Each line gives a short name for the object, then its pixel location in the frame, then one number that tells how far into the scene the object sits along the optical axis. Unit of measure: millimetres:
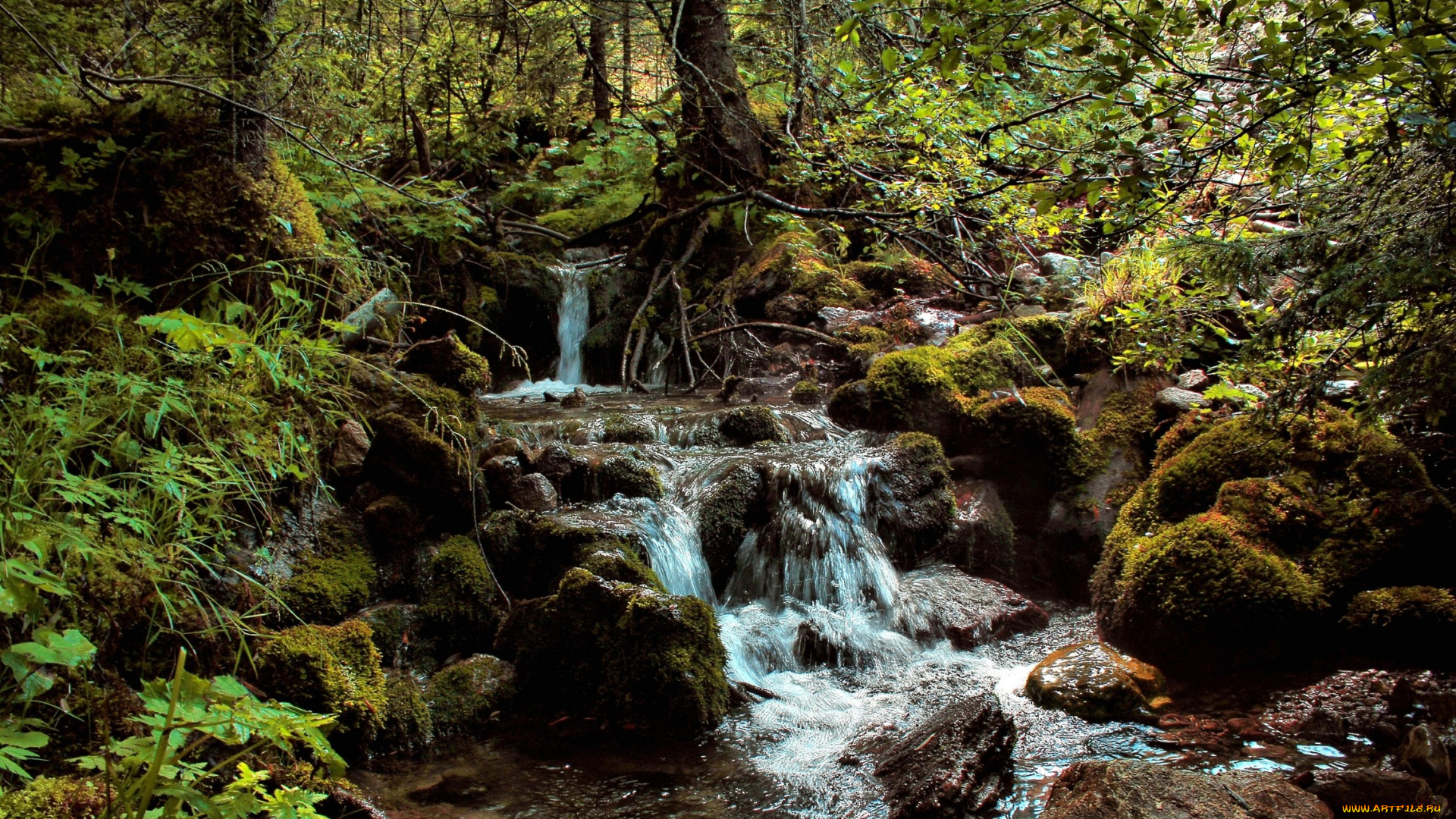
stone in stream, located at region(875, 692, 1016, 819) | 3283
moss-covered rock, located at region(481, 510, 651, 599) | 4926
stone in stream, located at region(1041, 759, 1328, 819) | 2793
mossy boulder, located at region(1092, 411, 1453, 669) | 4488
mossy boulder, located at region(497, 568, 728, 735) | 4129
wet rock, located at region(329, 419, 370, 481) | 4918
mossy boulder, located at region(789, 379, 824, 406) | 8047
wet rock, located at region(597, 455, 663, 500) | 5852
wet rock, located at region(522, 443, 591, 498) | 5773
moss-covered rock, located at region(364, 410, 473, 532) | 4859
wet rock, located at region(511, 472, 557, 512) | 5426
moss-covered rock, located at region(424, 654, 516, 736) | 4020
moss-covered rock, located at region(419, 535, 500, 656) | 4578
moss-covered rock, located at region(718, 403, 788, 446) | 7016
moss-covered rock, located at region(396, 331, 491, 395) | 5699
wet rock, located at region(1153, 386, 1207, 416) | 6121
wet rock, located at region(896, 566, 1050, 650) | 5445
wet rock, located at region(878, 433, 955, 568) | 6367
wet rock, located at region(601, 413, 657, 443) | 6785
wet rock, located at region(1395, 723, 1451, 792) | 3180
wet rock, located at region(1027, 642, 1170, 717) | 4191
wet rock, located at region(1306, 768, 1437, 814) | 2988
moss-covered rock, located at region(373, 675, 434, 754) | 3746
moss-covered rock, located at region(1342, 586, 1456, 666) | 4070
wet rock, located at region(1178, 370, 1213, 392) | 6476
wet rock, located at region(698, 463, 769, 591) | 5789
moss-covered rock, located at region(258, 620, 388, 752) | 3322
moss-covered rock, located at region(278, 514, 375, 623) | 4203
